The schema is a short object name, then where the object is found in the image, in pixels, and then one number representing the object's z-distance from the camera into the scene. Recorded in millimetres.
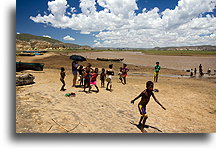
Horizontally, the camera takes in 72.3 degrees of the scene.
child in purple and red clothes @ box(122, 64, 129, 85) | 11087
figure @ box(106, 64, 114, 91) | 8859
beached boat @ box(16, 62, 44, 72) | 13880
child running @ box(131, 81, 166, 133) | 4193
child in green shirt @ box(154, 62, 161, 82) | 11859
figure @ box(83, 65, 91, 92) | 7876
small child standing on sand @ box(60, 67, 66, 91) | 7863
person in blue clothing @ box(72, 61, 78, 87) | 8883
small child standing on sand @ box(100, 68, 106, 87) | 9428
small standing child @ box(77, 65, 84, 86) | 9319
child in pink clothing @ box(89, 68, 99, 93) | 8070
